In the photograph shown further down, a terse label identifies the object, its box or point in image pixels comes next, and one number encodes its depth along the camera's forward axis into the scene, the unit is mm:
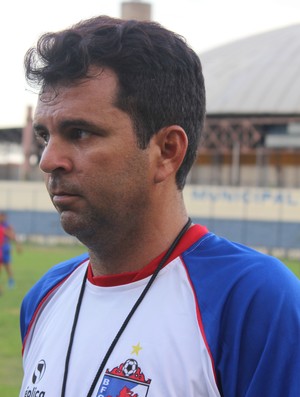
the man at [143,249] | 2182
